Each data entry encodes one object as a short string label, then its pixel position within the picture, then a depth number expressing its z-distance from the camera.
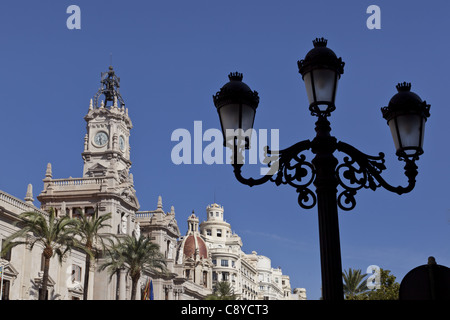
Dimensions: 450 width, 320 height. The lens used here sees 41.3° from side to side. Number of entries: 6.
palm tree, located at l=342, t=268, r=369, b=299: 67.00
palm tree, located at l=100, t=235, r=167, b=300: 56.69
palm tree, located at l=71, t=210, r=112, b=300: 49.35
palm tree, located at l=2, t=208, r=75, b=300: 44.03
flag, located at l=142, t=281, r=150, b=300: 73.39
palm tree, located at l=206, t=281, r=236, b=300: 83.38
